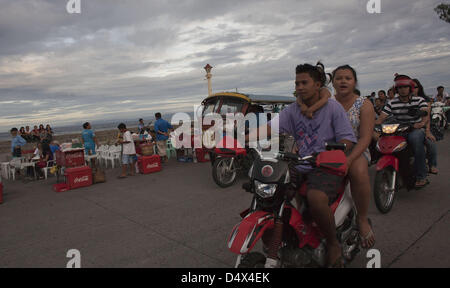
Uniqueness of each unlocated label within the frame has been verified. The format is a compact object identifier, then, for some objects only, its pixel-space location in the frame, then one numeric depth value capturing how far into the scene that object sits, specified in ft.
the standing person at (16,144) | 36.81
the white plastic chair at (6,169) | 34.80
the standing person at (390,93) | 41.13
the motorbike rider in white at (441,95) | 42.78
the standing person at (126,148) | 29.91
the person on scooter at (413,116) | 15.99
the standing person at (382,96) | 43.96
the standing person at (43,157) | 33.24
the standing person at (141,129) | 42.48
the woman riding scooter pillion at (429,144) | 16.70
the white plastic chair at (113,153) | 38.11
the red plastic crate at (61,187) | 25.21
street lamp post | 44.19
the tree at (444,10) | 59.36
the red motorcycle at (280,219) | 6.83
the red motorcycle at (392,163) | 14.46
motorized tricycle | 22.48
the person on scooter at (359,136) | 8.70
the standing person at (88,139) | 34.09
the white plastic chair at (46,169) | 32.68
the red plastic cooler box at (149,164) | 30.60
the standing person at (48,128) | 55.01
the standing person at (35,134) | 53.86
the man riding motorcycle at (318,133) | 7.64
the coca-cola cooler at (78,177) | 25.53
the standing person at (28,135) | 53.33
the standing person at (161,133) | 37.60
